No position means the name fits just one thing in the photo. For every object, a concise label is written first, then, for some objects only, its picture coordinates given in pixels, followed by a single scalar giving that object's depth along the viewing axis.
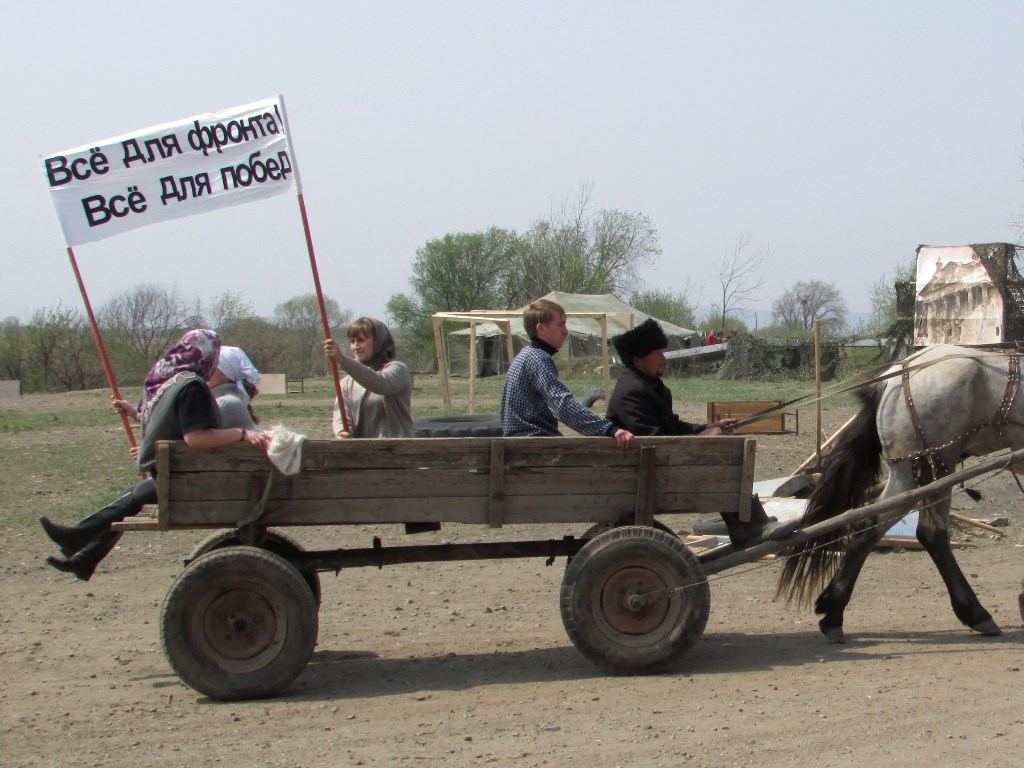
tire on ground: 6.95
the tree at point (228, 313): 48.43
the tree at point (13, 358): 40.38
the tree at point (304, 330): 44.09
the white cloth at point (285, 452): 5.07
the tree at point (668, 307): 55.72
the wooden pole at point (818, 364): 9.15
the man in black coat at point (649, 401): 5.82
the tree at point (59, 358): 39.72
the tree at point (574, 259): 45.34
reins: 6.31
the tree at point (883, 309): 43.23
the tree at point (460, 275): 53.94
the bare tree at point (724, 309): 46.19
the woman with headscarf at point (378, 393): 5.94
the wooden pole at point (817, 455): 6.91
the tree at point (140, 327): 36.25
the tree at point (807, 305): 86.53
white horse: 6.34
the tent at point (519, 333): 16.34
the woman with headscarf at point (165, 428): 5.13
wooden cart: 5.19
